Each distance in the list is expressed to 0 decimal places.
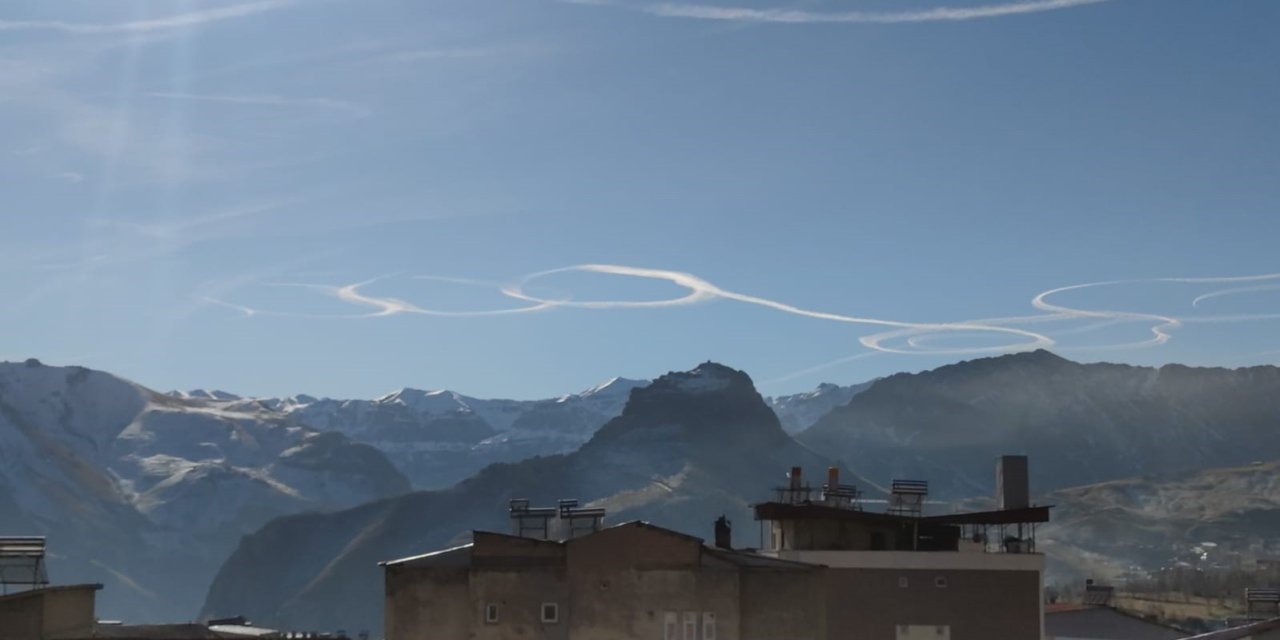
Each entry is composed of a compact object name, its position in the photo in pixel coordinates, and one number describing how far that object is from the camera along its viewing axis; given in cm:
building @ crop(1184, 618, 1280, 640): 7556
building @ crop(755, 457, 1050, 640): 9175
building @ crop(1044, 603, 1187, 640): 13288
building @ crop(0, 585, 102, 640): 6462
